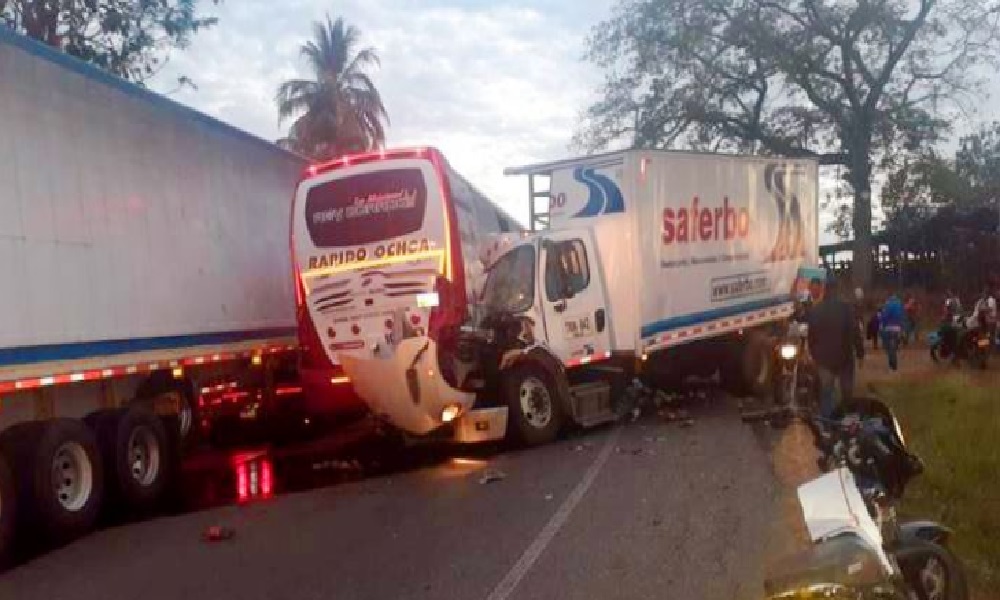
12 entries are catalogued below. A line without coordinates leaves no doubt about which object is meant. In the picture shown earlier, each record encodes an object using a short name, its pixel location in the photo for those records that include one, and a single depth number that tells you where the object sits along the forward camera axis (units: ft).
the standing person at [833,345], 37.93
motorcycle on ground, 13.91
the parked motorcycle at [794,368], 51.11
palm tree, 141.79
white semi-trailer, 30.27
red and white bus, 39.45
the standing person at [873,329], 99.25
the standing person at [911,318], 105.94
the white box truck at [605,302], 40.50
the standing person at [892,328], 75.46
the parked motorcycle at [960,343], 73.61
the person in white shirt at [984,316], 73.87
